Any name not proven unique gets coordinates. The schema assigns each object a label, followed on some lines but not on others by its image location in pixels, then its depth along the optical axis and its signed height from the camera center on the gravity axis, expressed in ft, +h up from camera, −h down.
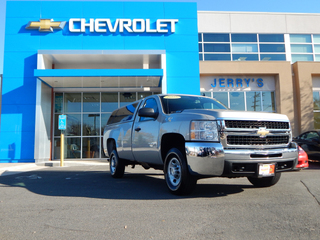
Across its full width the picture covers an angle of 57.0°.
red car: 22.16 -1.53
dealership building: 51.39 +13.20
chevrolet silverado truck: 15.64 -0.09
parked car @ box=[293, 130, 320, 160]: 37.49 -0.40
